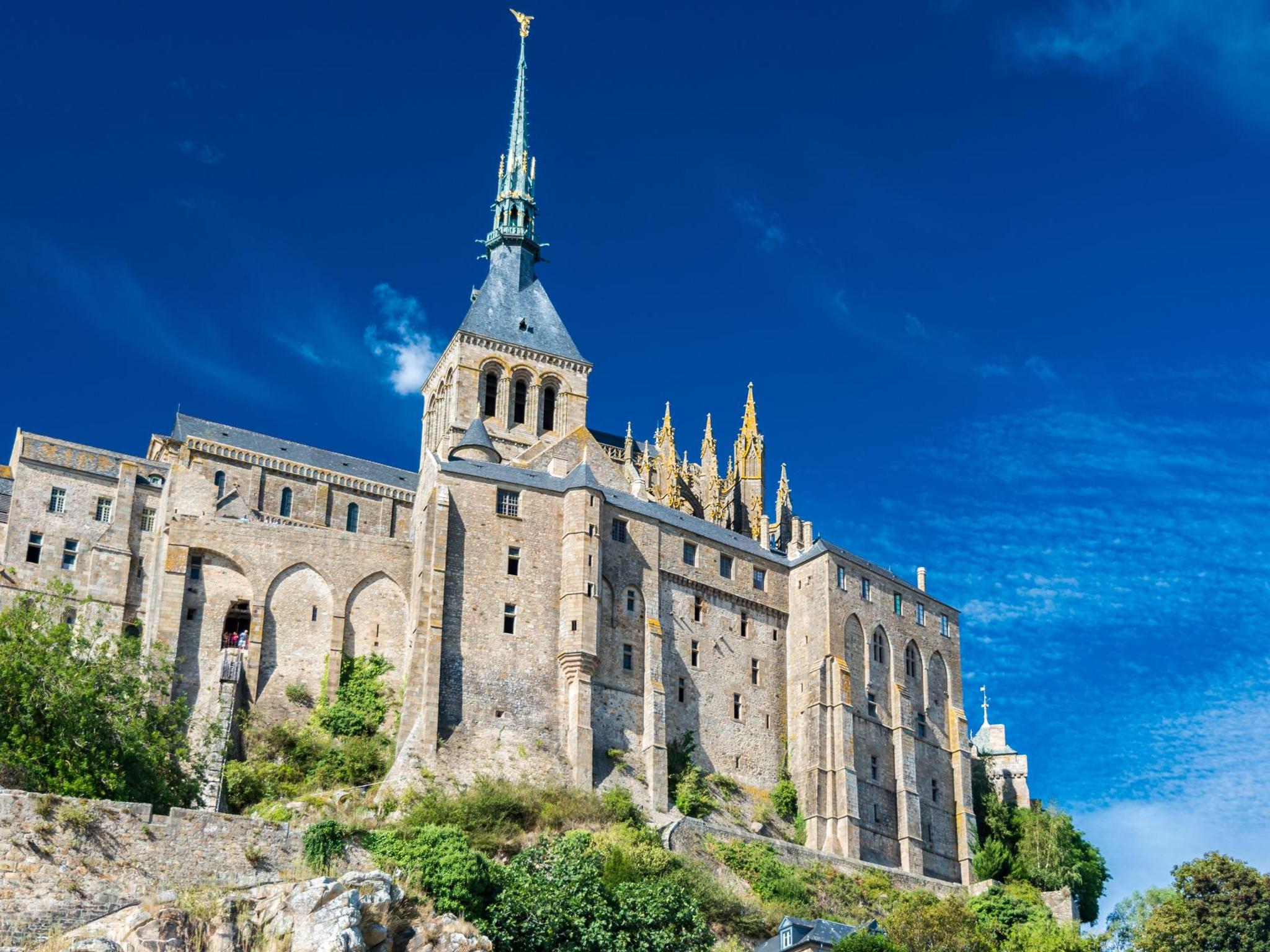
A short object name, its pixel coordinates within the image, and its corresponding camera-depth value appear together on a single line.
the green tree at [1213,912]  63.56
